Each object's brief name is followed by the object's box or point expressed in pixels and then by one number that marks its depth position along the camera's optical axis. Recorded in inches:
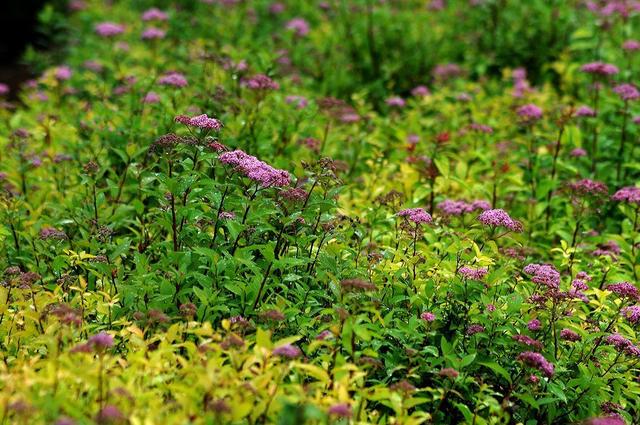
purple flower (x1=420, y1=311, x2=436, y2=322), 221.1
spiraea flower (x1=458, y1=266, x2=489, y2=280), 230.4
